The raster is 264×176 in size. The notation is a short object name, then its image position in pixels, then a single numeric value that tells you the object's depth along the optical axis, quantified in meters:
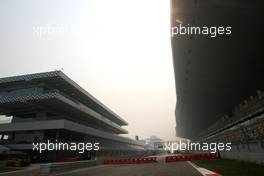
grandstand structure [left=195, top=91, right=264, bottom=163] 24.38
